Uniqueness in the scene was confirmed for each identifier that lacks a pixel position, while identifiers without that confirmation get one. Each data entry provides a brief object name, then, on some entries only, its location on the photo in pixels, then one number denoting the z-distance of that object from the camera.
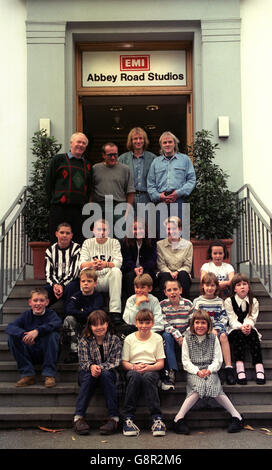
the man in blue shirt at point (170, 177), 7.16
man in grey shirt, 7.07
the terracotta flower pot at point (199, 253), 7.35
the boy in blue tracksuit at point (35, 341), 5.39
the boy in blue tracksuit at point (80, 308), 5.70
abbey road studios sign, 9.08
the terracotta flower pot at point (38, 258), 7.29
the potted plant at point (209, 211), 7.37
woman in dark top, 6.49
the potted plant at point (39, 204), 7.34
